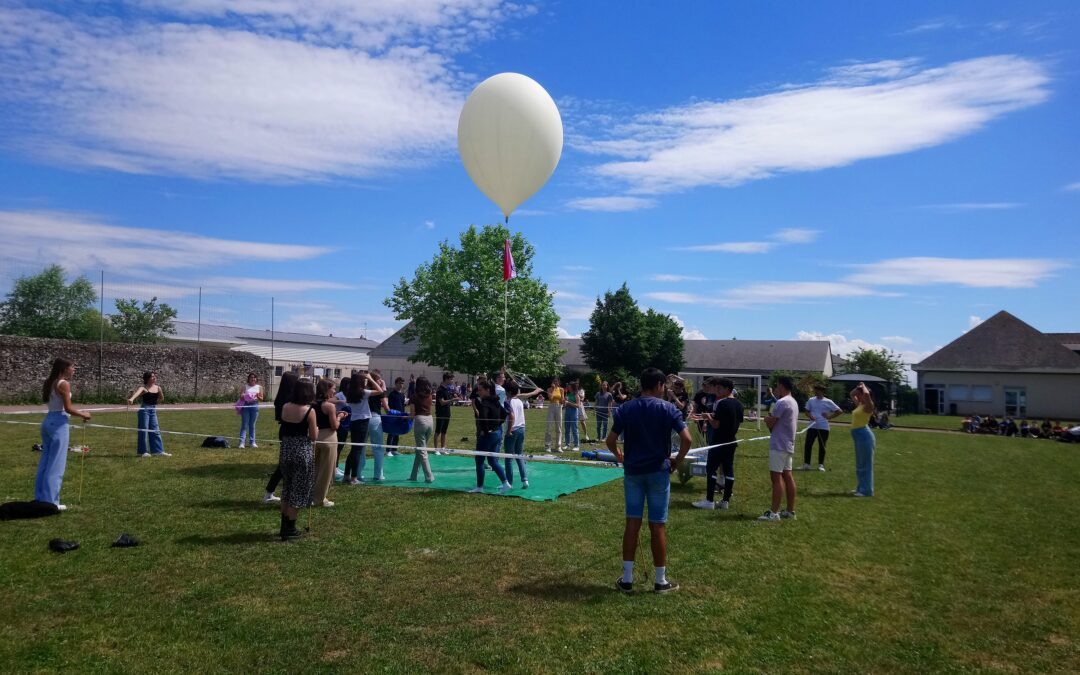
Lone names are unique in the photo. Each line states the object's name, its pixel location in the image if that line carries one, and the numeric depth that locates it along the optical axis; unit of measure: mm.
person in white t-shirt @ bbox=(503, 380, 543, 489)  10734
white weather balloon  10938
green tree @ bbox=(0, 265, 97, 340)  51688
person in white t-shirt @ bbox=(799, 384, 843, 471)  12930
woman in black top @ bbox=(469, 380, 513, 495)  10438
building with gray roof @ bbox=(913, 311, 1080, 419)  41906
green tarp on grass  10656
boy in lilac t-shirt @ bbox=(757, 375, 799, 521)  8648
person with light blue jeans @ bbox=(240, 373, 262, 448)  15086
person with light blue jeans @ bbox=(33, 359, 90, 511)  8039
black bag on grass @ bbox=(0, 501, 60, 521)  7867
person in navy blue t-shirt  5750
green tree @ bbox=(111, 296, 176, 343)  59625
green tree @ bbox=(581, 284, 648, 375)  55000
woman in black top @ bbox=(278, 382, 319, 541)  7227
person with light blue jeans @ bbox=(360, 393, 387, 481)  11234
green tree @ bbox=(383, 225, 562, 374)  44500
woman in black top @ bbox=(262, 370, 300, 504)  9188
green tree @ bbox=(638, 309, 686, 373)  56031
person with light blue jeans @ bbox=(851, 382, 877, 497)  10828
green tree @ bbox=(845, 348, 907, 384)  57844
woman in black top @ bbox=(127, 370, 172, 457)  13047
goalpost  49784
